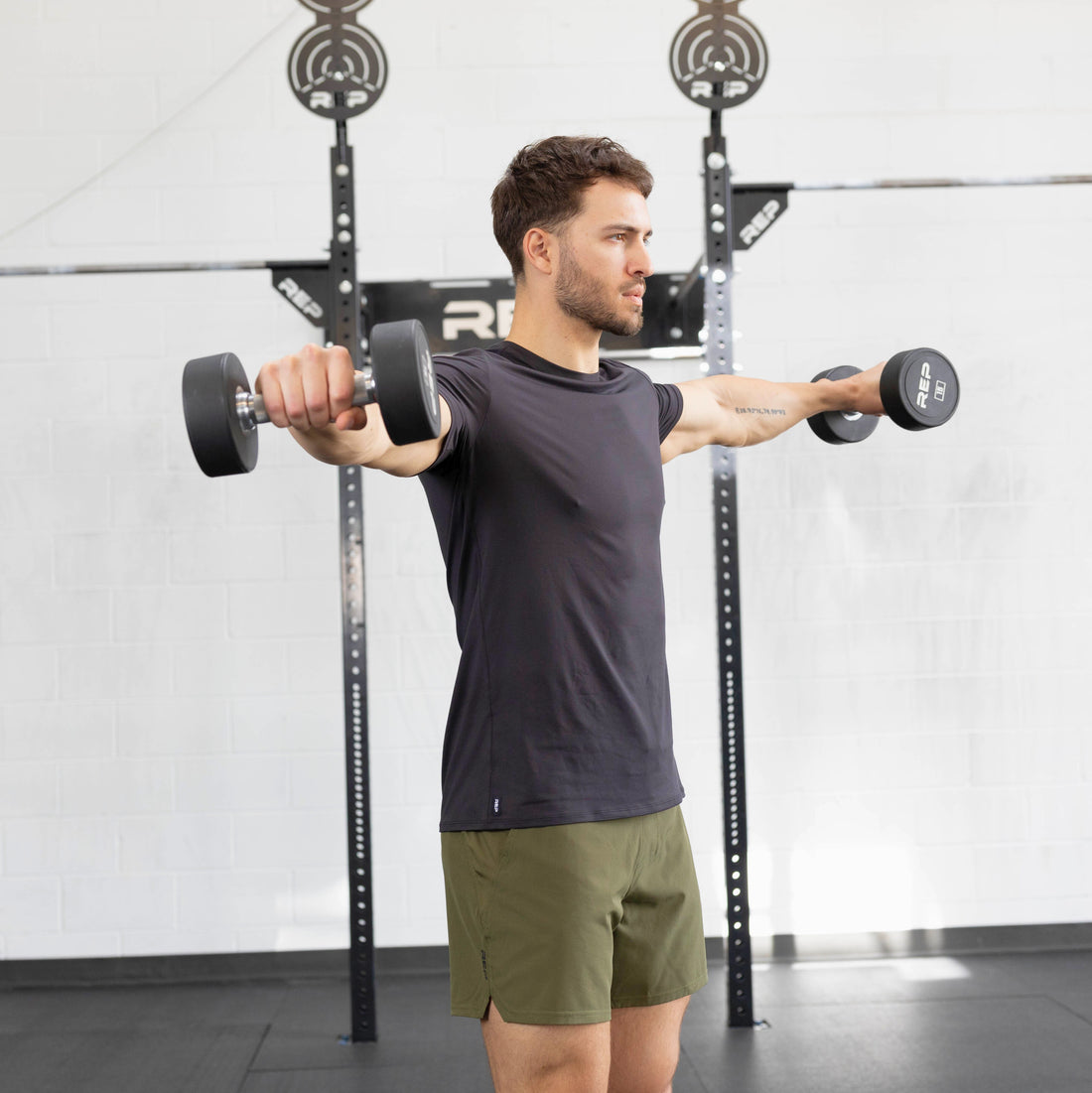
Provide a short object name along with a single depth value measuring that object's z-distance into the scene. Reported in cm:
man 152
